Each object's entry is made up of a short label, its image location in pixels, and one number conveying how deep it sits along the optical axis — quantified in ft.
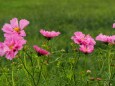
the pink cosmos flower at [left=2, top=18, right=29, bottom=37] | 9.23
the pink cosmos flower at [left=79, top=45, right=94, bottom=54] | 9.80
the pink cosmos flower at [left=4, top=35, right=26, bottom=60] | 8.68
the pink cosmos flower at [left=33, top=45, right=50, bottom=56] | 9.00
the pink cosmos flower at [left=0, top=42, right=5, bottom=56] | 8.82
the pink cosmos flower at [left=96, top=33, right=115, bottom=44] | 10.04
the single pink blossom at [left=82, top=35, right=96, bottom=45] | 9.77
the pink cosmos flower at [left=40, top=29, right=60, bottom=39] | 9.98
